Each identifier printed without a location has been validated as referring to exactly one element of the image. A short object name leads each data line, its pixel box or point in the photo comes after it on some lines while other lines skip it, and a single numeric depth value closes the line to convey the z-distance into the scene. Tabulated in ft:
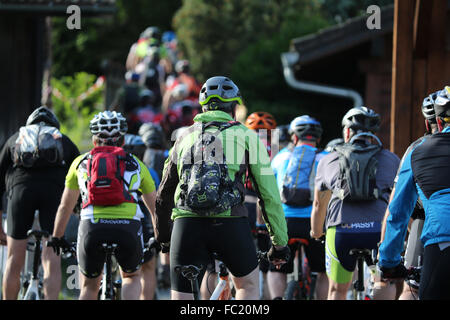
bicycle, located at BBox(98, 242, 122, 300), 43.42
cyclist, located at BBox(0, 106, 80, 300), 51.93
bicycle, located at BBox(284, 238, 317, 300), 54.95
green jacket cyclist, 34.83
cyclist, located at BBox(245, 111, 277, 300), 55.31
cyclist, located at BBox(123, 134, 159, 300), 57.47
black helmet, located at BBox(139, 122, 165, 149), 64.54
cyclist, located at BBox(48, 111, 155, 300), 43.11
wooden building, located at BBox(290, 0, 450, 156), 62.39
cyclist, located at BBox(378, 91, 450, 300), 30.42
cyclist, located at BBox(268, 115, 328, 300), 53.98
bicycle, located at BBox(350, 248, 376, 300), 46.39
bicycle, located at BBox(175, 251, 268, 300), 35.22
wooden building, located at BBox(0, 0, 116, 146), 98.99
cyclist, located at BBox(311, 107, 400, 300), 45.96
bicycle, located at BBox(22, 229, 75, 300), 52.70
